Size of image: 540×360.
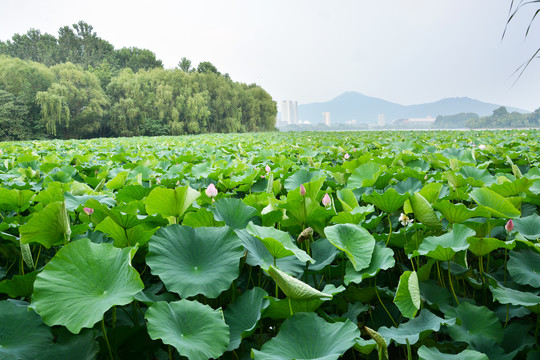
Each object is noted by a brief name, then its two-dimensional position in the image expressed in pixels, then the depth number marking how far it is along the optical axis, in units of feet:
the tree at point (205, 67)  417.83
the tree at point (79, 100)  215.96
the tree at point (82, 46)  416.00
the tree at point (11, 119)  200.19
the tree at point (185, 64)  414.46
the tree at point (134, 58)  426.10
